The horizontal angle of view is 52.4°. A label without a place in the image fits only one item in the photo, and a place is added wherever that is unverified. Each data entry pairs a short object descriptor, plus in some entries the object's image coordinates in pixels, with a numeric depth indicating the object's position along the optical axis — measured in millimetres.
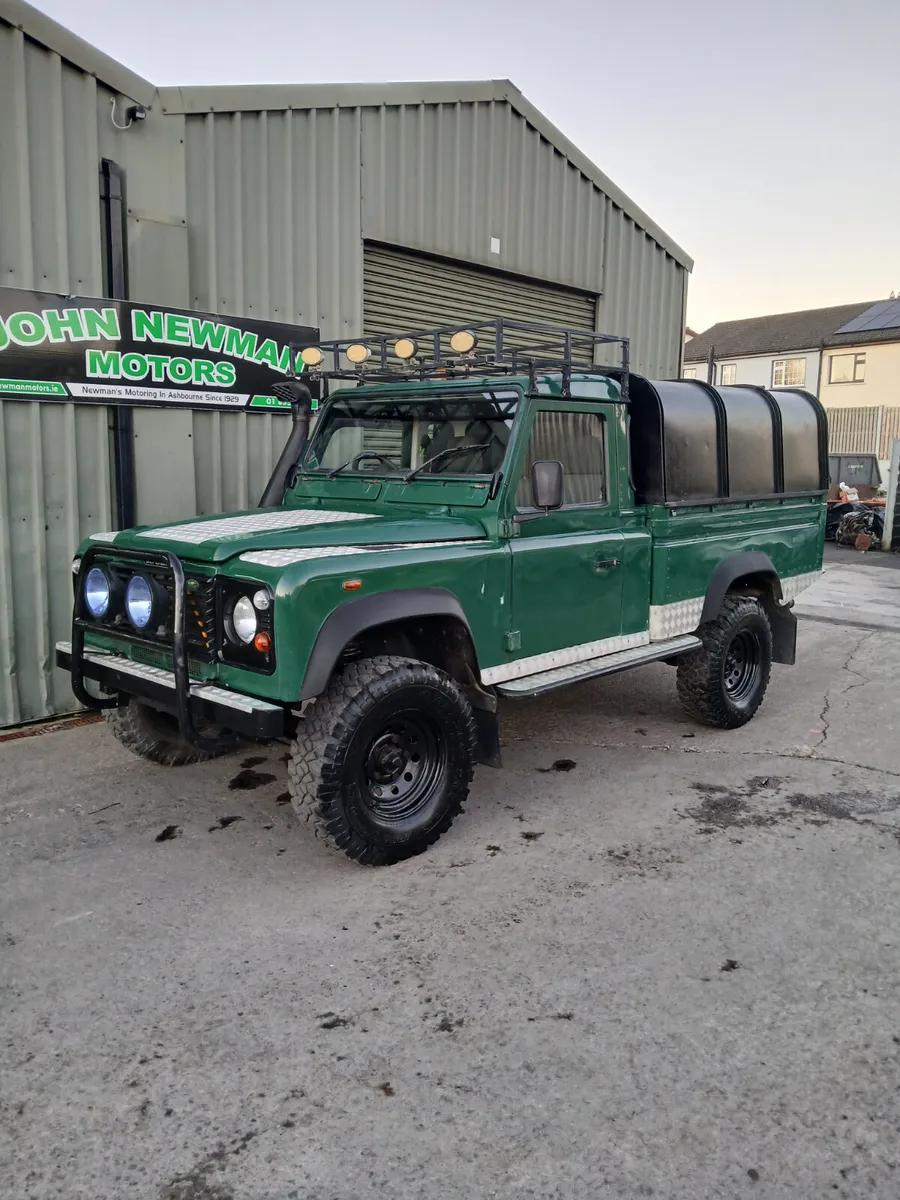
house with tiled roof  30828
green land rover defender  3844
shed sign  5703
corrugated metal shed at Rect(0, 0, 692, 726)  5762
